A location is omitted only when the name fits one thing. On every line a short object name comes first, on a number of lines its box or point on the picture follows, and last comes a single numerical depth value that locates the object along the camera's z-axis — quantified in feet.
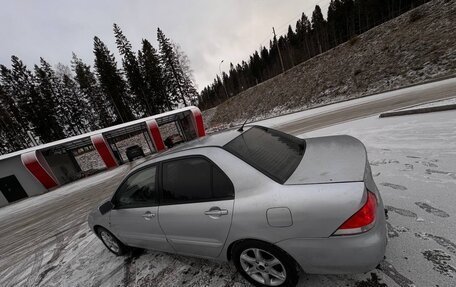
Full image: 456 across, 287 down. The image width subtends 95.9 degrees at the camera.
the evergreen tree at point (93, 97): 122.62
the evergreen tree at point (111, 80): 116.06
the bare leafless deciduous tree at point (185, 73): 135.23
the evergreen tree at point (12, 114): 99.50
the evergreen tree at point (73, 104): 119.82
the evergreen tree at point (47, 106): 106.52
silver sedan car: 5.57
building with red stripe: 45.70
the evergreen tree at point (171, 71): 129.49
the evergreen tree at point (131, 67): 122.72
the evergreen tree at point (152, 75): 127.34
